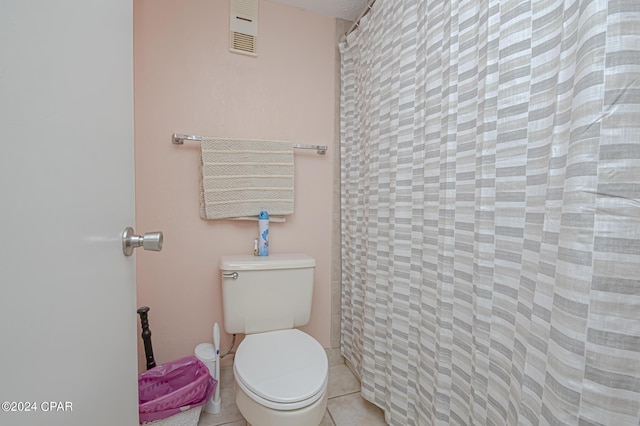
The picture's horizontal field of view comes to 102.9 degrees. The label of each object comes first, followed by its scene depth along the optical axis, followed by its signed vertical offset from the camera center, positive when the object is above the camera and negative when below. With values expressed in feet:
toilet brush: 3.96 -2.72
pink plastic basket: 3.09 -2.62
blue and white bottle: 4.49 -0.67
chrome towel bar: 4.10 +0.91
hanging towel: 4.28 +0.29
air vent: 4.46 +2.99
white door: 0.90 -0.10
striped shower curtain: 1.47 -0.09
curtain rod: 4.25 +3.19
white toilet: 2.68 -2.04
